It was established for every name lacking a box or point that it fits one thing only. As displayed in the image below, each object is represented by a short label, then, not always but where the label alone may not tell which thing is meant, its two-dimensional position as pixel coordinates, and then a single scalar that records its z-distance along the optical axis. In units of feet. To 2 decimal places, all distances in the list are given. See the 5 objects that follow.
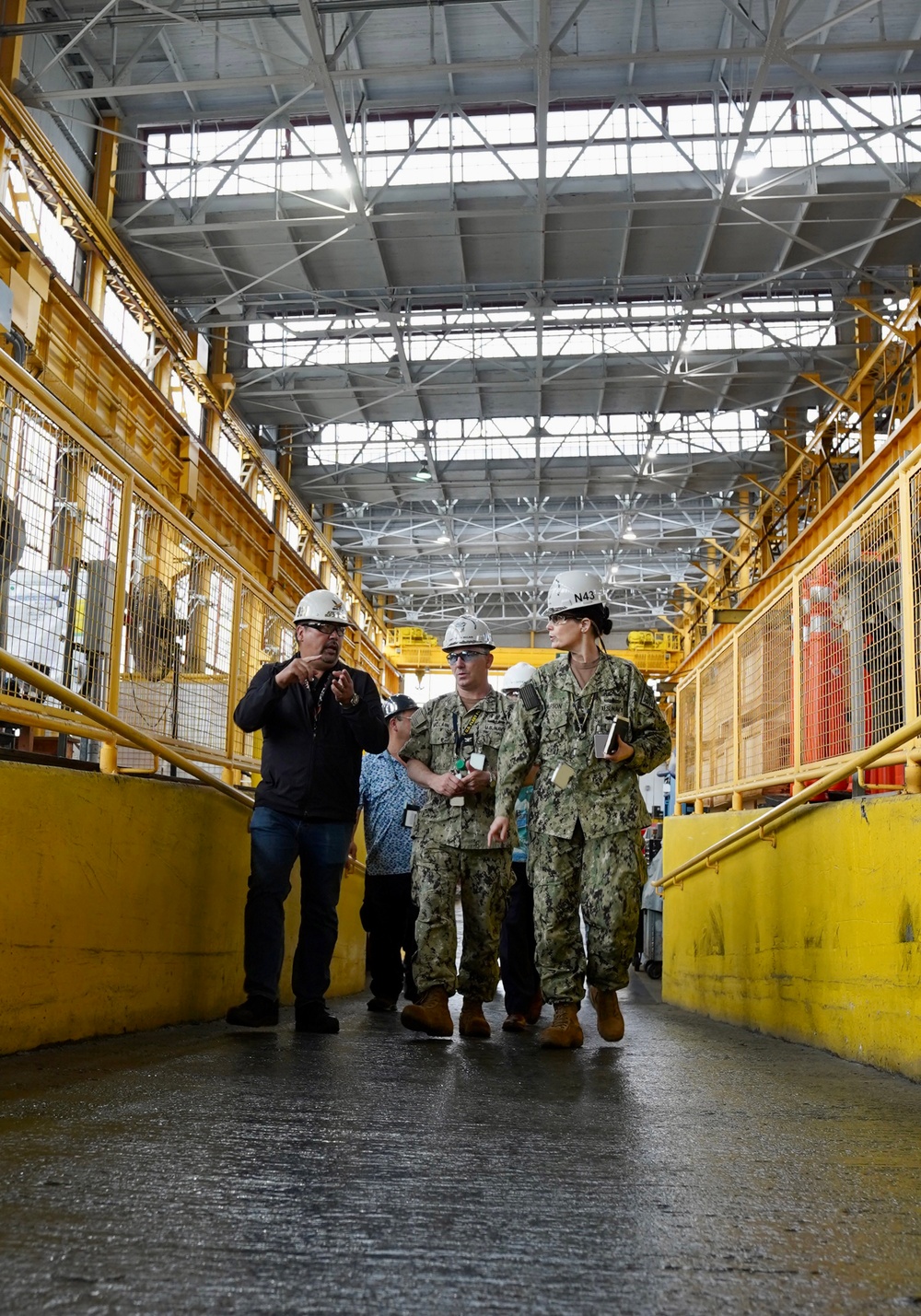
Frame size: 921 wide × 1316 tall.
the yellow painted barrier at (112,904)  12.60
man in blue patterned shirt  22.00
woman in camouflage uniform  16.07
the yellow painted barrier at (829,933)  13.43
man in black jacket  16.21
